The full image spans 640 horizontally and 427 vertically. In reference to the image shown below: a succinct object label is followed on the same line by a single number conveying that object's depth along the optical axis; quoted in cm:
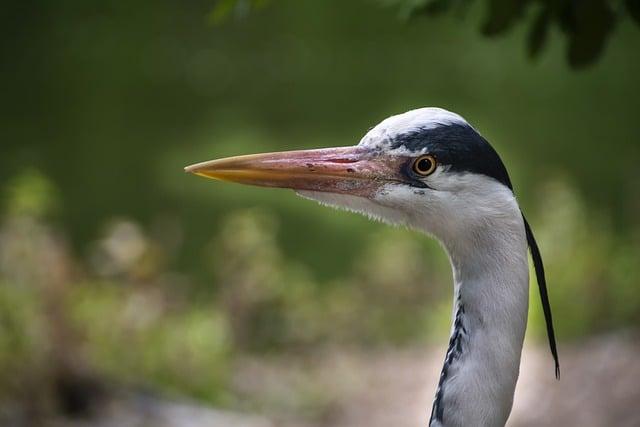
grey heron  496
